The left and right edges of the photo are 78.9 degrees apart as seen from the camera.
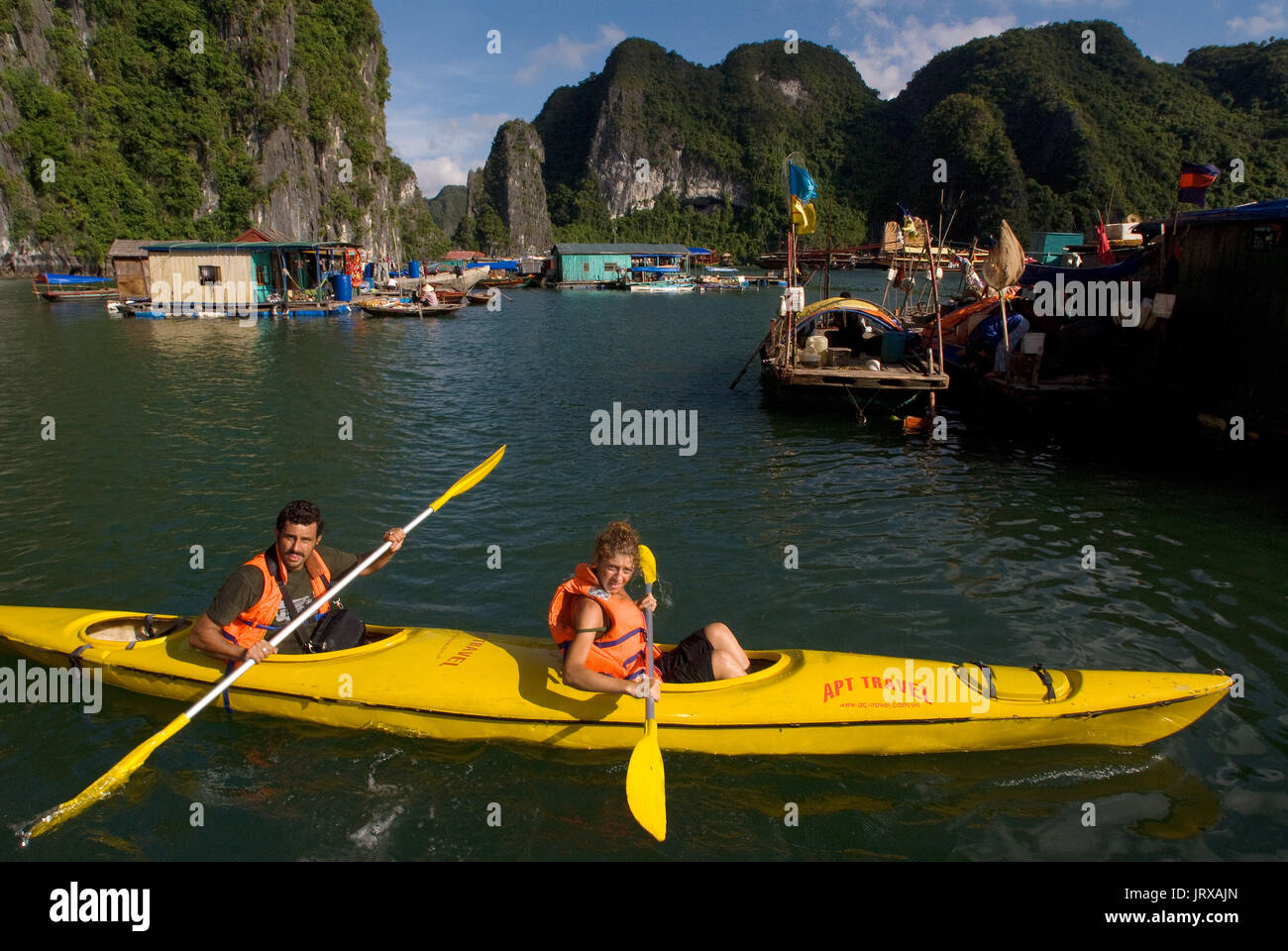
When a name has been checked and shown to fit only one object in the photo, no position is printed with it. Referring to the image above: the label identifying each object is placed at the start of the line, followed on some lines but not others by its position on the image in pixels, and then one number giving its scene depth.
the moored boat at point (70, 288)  47.22
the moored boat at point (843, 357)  15.79
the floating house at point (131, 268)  47.41
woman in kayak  5.16
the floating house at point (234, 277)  41.00
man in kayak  5.60
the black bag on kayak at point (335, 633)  6.17
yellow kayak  5.37
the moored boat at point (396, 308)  41.00
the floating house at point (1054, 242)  34.25
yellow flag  15.71
